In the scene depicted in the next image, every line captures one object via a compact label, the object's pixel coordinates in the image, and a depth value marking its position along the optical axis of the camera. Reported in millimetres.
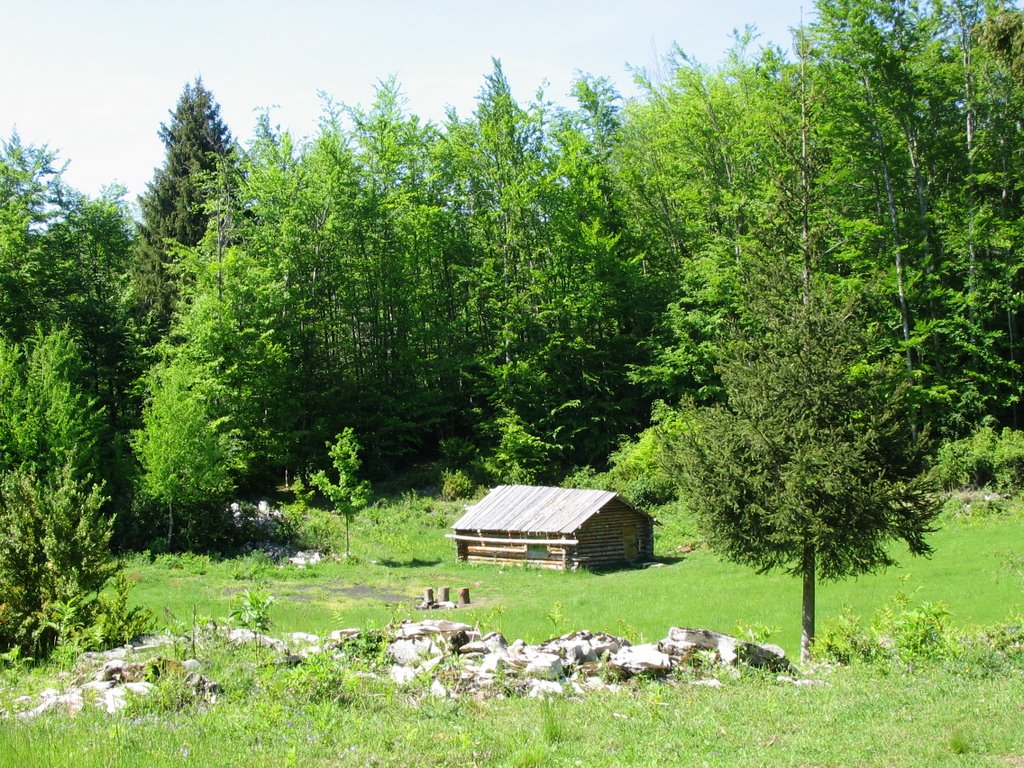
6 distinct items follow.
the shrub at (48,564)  14016
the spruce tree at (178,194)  48562
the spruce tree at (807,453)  14789
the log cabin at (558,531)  30250
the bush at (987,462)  31219
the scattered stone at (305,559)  31547
